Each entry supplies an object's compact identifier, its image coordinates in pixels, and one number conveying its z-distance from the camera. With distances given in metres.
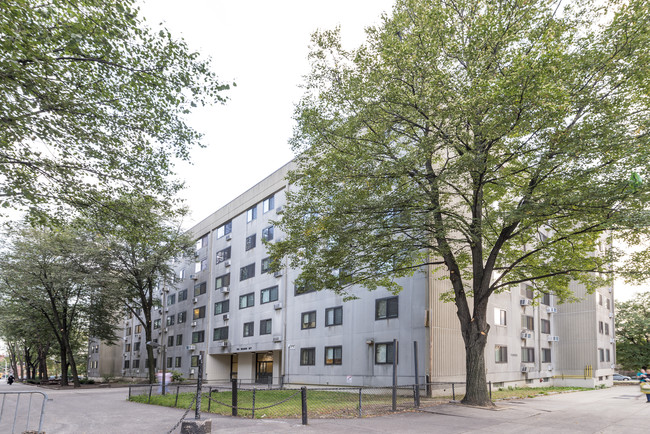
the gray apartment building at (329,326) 23.81
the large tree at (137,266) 39.66
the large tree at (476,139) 13.62
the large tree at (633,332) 52.78
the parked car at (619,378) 53.69
